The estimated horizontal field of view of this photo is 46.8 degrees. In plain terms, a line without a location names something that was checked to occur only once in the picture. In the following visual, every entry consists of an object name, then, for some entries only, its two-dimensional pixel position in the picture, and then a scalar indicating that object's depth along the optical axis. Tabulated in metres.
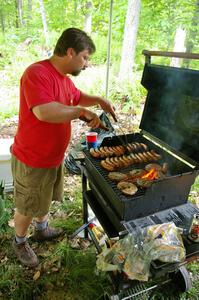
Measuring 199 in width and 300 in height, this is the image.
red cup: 2.56
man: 1.68
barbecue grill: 1.60
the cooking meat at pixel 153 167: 1.95
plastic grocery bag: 1.38
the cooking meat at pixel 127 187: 1.64
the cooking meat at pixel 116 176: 1.84
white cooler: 3.10
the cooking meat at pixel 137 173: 1.90
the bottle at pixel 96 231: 2.32
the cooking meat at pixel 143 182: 1.66
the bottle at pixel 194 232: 1.58
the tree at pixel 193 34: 6.28
